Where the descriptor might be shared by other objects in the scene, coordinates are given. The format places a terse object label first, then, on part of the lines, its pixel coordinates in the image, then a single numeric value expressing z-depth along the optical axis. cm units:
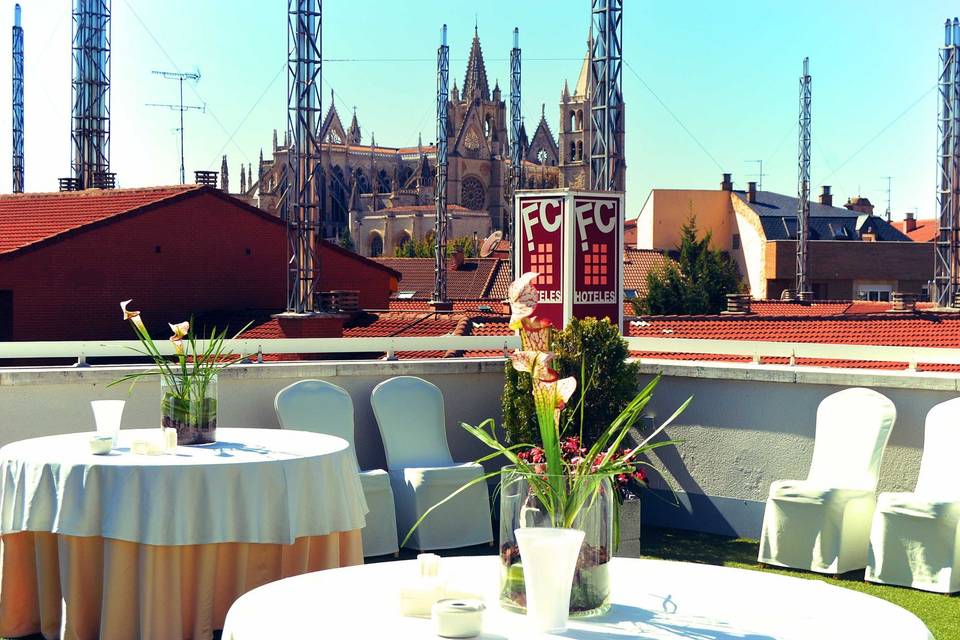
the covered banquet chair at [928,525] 764
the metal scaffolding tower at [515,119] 4141
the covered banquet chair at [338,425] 877
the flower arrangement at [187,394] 688
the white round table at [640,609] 349
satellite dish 9128
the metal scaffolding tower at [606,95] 2052
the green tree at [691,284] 5303
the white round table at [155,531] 600
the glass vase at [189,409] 687
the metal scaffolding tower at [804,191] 4822
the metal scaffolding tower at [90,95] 3178
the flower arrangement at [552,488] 364
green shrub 932
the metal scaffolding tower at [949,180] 3397
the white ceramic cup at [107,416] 675
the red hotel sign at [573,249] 1178
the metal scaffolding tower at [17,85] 4169
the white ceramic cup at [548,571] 345
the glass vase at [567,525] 363
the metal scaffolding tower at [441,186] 3809
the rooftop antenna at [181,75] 5128
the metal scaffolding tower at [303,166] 2117
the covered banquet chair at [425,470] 901
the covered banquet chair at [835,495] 825
